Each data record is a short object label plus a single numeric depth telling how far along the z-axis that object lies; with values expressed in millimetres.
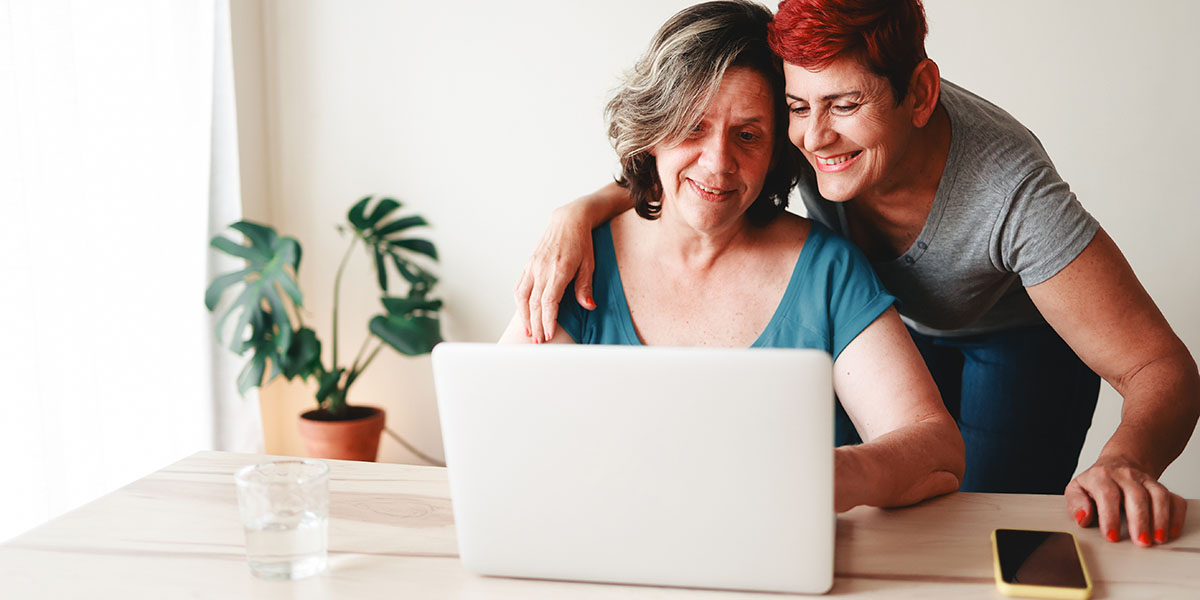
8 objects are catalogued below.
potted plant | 2826
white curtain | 2184
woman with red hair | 1259
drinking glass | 919
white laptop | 824
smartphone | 869
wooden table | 905
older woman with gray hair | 1359
